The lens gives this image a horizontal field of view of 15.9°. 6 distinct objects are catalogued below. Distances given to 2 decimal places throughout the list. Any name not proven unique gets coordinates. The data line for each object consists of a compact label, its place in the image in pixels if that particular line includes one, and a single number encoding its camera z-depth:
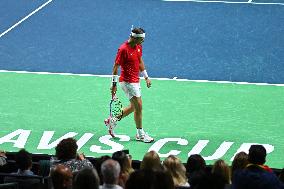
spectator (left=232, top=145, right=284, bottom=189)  13.40
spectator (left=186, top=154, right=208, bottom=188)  14.29
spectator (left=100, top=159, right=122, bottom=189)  12.81
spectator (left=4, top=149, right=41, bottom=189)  14.37
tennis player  21.19
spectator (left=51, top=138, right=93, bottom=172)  14.84
